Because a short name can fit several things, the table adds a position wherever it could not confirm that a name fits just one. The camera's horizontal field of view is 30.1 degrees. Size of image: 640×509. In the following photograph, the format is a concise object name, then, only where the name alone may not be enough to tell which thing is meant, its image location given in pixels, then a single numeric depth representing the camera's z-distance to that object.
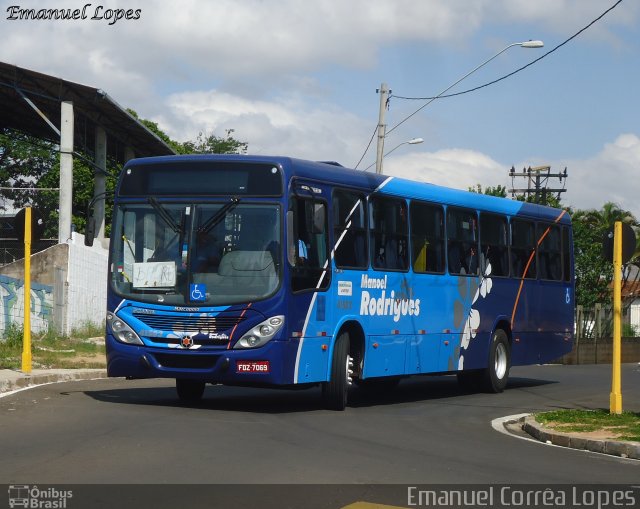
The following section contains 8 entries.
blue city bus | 14.38
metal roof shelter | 32.91
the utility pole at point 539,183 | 64.88
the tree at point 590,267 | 61.91
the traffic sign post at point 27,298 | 19.33
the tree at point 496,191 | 63.06
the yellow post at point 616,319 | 15.10
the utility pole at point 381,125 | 34.59
